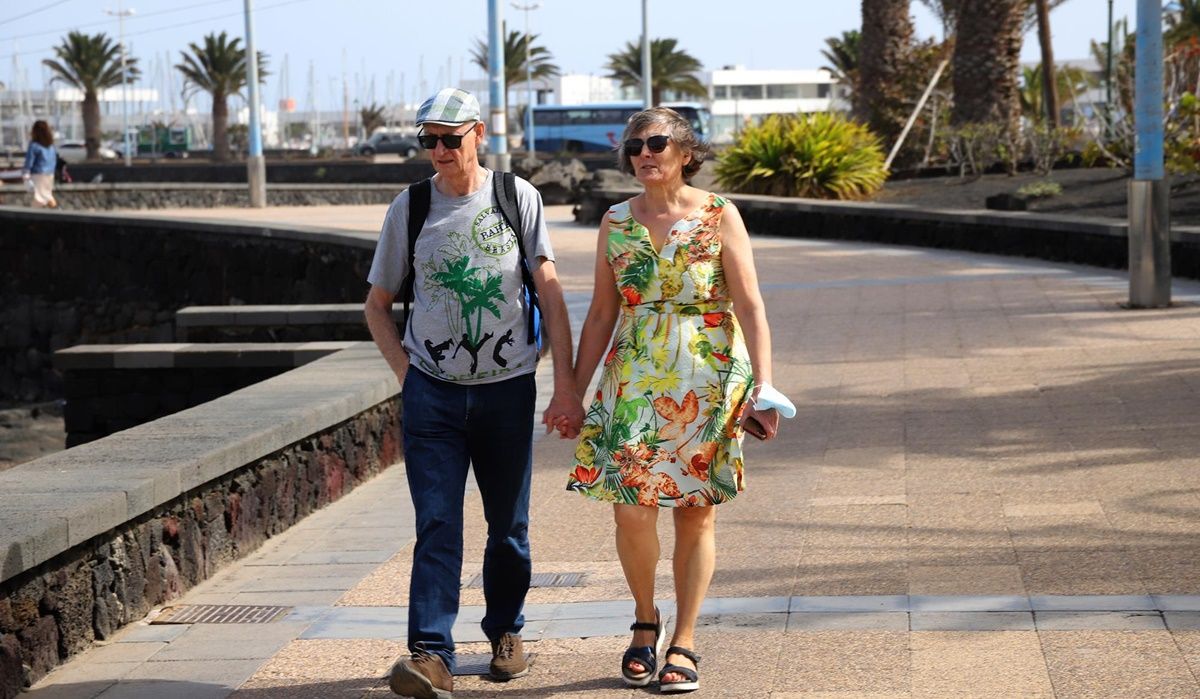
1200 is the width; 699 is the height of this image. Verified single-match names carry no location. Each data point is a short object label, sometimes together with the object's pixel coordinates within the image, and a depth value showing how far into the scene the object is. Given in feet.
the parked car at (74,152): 272.51
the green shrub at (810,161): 85.92
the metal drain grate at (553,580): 20.30
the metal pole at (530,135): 231.09
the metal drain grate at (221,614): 19.36
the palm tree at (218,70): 249.75
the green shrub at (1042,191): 72.69
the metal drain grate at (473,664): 16.65
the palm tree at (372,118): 349.29
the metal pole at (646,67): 139.64
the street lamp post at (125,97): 271.28
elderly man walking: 15.80
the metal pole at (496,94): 91.97
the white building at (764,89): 456.04
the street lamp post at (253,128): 123.75
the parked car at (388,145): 258.53
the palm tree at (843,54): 250.78
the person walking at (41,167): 101.76
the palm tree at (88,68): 259.19
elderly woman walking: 15.53
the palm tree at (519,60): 281.54
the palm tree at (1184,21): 180.94
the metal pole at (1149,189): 43.60
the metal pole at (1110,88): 78.39
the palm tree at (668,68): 251.60
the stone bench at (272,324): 39.99
